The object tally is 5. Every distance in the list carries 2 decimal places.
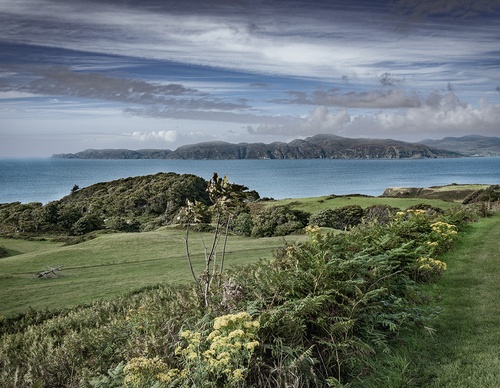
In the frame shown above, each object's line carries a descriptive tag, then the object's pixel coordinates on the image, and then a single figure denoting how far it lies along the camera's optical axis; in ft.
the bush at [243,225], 115.34
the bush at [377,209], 118.52
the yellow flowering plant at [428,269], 29.19
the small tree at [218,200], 25.81
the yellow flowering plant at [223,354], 13.58
